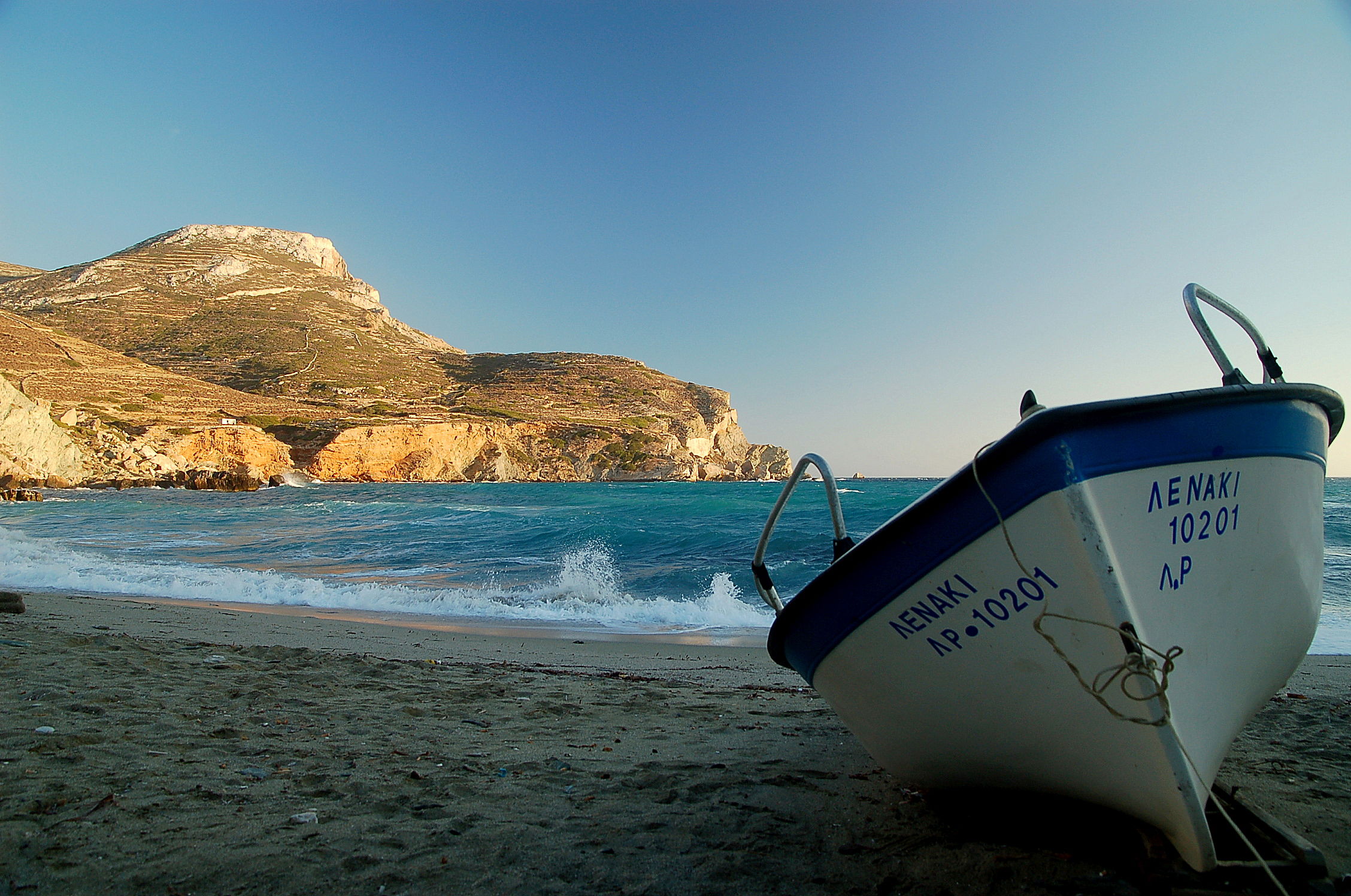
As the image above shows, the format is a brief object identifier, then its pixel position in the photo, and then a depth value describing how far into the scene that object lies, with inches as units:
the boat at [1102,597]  75.4
